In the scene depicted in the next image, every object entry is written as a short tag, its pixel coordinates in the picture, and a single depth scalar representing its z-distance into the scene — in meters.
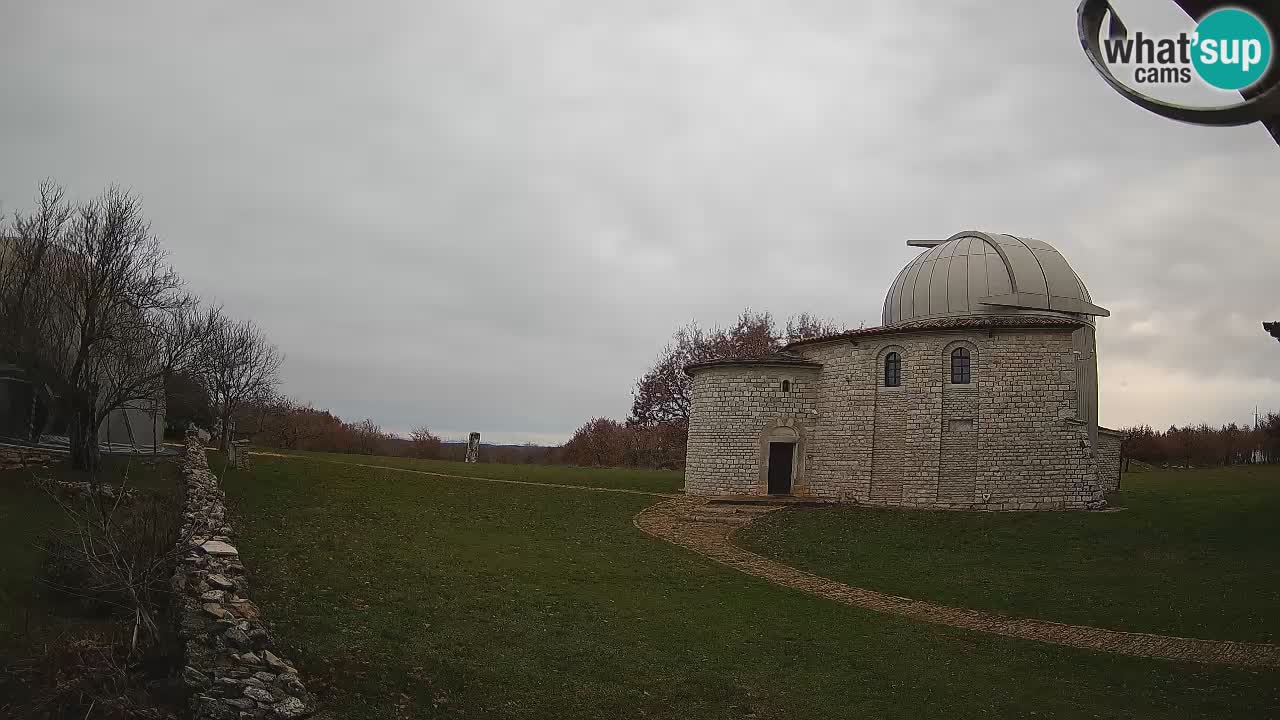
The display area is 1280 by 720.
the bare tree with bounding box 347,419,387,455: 49.62
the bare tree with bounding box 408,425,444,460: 48.44
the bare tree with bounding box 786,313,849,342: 48.12
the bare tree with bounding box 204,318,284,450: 31.73
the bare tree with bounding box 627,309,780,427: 45.34
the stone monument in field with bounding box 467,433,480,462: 44.87
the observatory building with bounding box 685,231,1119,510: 22.73
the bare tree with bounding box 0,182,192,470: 18.52
